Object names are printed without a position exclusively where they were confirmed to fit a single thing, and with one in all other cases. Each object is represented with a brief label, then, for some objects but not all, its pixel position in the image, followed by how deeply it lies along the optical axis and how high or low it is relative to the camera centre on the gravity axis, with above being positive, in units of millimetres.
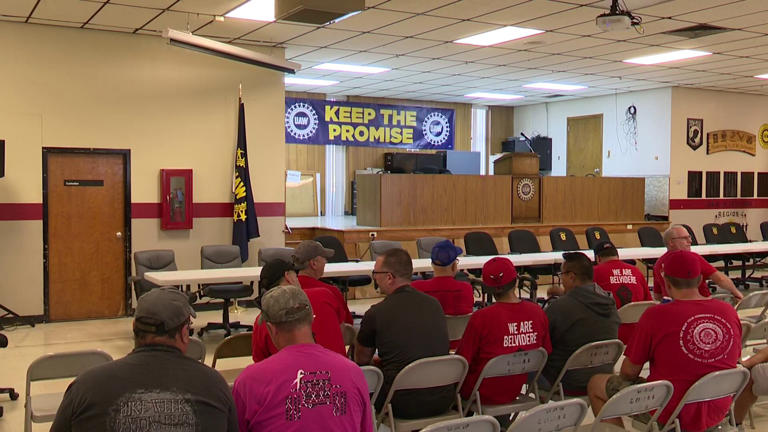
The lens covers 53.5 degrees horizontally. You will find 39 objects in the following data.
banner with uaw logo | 13289 +1185
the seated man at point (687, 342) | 3662 -740
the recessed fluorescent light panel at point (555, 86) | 13336 +1849
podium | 12359 +109
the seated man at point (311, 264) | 4613 -455
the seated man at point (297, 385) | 2484 -647
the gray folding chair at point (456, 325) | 5066 -903
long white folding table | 7113 -806
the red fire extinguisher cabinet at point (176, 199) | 9180 -115
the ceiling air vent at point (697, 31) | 8531 +1815
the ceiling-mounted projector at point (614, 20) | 6609 +1477
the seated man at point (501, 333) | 3992 -757
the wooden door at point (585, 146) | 14914 +875
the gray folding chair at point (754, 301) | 5574 -821
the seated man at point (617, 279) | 5656 -666
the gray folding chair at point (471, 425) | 2674 -849
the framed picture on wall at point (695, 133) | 13711 +1025
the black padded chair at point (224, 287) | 7883 -1021
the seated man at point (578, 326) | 4320 -778
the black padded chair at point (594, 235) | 10914 -661
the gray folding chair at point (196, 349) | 3957 -836
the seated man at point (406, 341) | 3844 -770
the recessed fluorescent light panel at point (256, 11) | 7535 +1837
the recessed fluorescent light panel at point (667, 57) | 10216 +1840
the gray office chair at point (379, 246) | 9117 -679
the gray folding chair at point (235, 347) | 4215 -887
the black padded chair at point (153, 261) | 8070 -771
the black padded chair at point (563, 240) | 10609 -705
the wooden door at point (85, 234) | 8711 -521
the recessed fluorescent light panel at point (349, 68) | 11258 +1840
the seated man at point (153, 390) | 2176 -583
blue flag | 9477 -56
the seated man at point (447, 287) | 5043 -654
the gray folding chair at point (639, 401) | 3342 -949
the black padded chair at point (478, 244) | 9836 -705
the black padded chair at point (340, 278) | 8430 -979
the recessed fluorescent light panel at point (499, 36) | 8750 +1832
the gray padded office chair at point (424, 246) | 9469 -703
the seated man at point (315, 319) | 3588 -647
